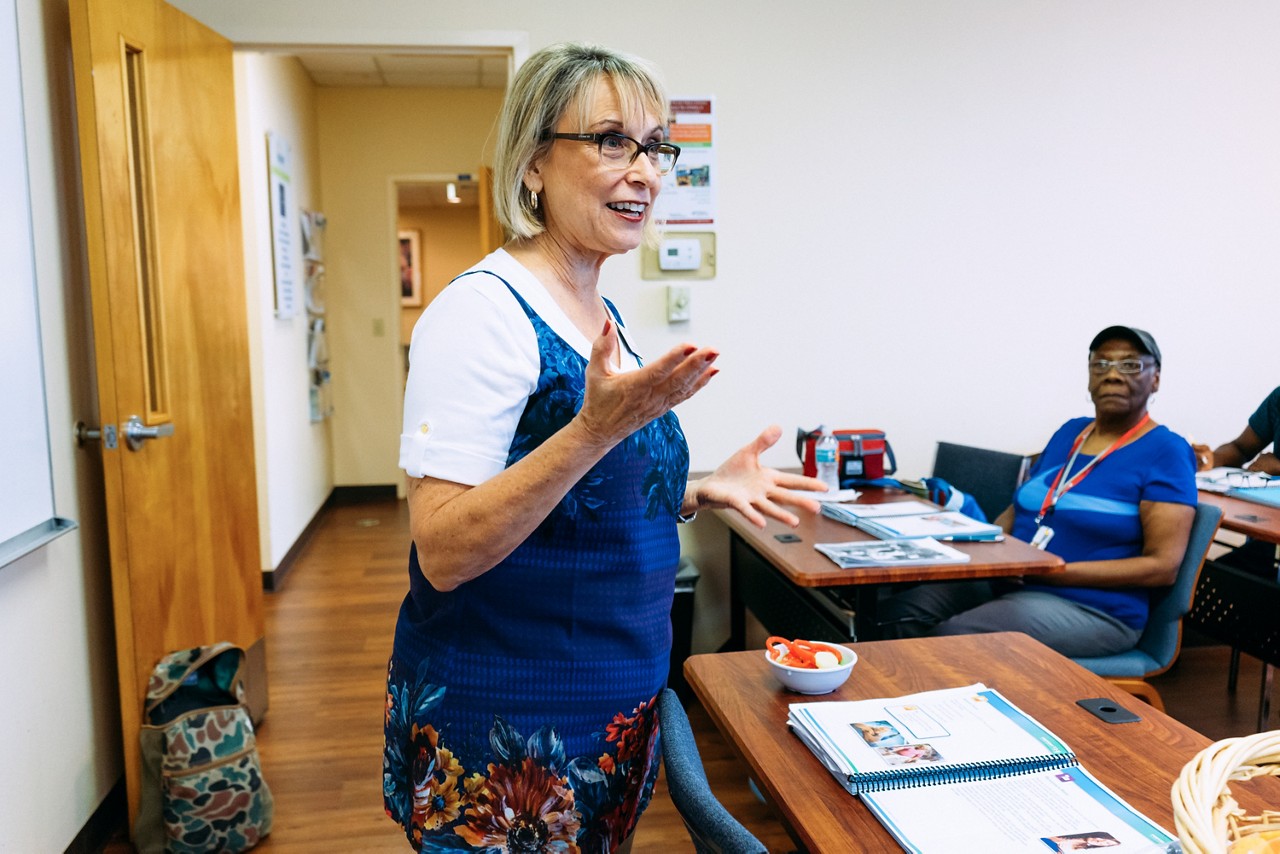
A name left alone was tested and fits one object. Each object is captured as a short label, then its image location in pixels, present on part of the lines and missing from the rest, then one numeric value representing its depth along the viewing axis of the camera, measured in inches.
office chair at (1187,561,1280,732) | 100.8
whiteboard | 74.1
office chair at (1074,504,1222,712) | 89.2
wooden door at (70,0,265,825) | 88.2
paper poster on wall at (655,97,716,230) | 128.5
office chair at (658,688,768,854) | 30.4
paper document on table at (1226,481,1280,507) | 110.5
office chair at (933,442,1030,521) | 124.7
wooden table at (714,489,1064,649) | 82.2
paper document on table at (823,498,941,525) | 101.0
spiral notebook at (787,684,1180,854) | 36.2
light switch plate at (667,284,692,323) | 130.6
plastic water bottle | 114.3
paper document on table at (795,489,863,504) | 109.8
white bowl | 51.1
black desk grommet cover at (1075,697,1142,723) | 48.1
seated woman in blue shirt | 90.4
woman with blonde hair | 38.7
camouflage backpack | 90.4
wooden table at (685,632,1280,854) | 39.1
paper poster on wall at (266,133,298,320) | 192.4
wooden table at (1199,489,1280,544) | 96.0
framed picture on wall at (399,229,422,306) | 402.6
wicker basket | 28.3
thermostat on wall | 129.8
